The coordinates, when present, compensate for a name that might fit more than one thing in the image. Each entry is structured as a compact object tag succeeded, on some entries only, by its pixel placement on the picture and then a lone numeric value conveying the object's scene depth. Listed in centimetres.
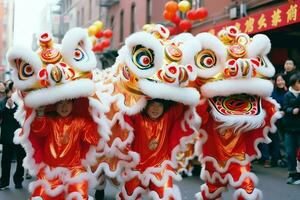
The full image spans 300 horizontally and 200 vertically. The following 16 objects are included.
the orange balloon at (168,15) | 1697
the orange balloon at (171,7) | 1666
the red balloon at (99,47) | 2392
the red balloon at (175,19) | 1717
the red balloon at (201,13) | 1628
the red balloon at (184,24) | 1731
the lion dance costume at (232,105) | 583
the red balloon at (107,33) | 2395
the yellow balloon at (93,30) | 1983
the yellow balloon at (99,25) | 2031
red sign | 1078
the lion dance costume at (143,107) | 542
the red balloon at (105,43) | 2430
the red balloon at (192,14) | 1644
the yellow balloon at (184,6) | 1595
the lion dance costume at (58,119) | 508
